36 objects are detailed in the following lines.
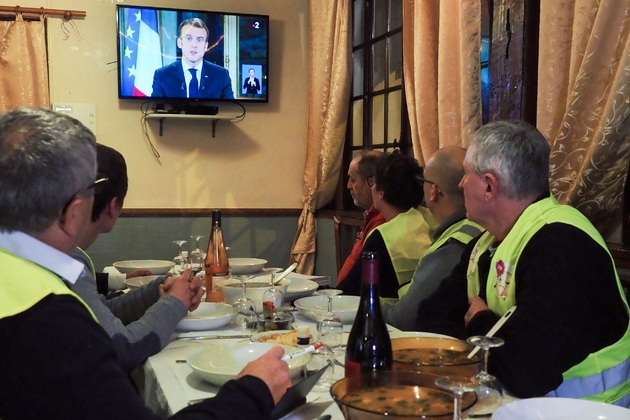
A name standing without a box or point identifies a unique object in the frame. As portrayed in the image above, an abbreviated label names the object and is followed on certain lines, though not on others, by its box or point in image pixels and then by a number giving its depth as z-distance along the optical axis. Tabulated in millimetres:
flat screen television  4547
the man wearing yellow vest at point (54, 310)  889
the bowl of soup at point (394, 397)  987
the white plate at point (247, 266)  2963
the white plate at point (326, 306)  1911
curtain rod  4395
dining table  1230
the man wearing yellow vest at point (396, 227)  2566
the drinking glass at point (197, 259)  2699
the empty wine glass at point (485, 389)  1090
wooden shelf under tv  4562
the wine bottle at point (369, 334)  1287
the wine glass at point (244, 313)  1863
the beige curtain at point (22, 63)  4383
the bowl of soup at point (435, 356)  1259
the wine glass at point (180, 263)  2859
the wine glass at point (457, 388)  930
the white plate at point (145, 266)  2994
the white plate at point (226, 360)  1317
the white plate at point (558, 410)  1061
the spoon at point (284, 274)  2242
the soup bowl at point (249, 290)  2023
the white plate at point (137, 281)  2535
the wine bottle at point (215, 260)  2271
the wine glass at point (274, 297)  1909
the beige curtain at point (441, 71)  2846
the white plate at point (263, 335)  1611
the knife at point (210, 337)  1777
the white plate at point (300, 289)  2326
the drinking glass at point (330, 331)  1475
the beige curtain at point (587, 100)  2066
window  4016
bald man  2172
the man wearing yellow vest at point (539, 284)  1396
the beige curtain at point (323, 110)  4484
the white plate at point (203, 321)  1837
